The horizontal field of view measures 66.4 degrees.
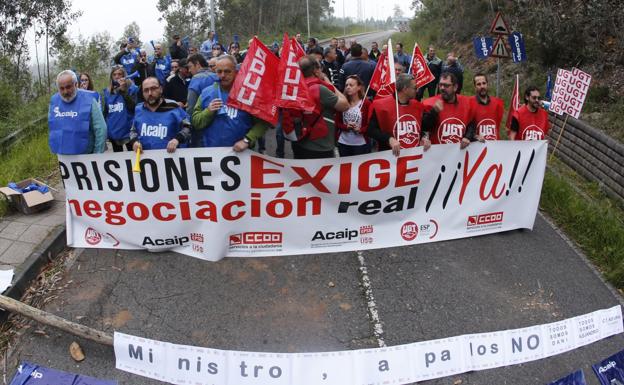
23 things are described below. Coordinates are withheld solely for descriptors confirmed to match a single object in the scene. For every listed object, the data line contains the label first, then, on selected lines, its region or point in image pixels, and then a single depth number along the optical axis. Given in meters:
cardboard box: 5.84
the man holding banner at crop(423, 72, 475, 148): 5.41
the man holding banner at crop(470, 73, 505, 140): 5.67
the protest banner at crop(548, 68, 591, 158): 6.48
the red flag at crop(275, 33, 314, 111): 4.43
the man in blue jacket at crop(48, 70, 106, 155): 5.01
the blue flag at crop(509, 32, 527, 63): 9.98
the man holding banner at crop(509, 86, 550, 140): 5.95
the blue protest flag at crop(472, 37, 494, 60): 11.30
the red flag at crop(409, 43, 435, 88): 7.10
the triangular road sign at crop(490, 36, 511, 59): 9.84
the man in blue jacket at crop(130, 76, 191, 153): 4.87
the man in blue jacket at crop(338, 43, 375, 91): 8.91
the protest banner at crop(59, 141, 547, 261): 4.78
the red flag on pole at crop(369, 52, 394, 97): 5.68
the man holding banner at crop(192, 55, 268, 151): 4.73
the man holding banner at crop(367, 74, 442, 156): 5.07
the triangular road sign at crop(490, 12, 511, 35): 9.65
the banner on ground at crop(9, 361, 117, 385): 3.39
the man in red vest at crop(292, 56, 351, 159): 4.87
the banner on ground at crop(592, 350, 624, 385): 3.13
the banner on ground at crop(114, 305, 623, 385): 3.46
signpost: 9.68
